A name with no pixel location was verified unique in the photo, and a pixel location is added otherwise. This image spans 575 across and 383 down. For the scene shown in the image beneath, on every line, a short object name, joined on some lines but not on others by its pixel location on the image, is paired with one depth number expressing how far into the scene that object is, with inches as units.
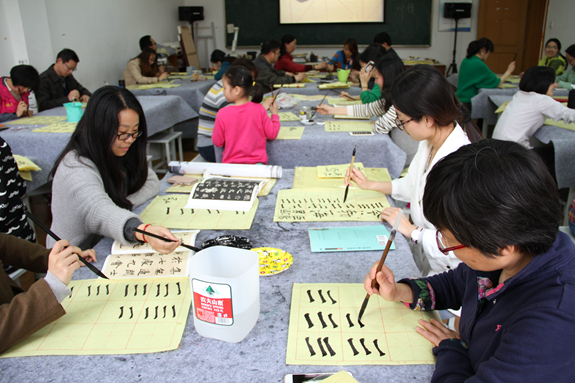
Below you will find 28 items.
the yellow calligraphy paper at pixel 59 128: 99.2
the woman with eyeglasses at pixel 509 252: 22.0
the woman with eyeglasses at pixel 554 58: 187.6
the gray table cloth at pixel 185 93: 166.7
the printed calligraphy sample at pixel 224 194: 54.0
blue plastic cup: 105.9
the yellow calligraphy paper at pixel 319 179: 61.3
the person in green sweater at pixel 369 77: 114.8
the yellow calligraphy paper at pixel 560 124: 99.9
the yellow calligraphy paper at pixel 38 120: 108.7
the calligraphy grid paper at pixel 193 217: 48.9
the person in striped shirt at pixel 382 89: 102.7
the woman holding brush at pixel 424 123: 54.0
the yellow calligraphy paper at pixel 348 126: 95.3
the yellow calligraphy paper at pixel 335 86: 151.1
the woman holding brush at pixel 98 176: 44.9
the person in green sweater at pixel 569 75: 156.0
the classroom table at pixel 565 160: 92.0
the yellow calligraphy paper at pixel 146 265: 39.0
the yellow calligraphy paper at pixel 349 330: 28.3
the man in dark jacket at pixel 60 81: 139.3
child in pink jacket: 85.4
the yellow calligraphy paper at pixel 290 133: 90.0
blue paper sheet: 43.0
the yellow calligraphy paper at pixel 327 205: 50.8
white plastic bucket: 27.5
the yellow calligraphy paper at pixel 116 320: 29.5
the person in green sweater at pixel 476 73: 165.2
